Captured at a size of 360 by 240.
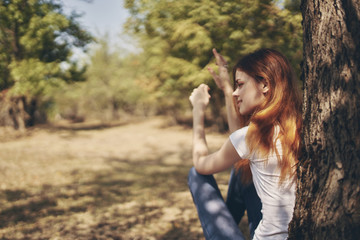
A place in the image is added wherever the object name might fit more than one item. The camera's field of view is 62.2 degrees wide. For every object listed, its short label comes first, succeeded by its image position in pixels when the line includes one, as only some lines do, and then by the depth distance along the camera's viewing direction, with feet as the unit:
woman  4.66
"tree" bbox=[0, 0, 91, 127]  27.17
